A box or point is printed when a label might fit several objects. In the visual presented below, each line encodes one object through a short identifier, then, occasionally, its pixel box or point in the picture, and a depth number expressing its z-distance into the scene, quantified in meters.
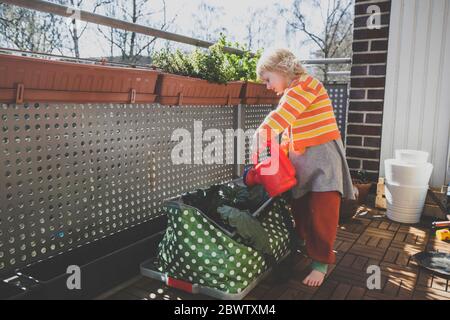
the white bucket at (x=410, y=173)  3.00
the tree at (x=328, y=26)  8.70
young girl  2.04
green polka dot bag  1.83
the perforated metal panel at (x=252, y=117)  3.30
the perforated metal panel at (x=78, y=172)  1.65
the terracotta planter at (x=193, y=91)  2.25
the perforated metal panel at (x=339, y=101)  3.92
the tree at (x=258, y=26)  9.01
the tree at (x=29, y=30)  5.70
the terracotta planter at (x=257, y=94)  3.00
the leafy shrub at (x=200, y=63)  2.39
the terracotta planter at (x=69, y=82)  1.50
